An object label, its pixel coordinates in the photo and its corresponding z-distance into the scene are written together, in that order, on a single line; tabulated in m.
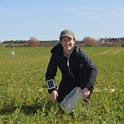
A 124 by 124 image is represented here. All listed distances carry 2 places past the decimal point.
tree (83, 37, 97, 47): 74.07
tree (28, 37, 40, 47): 79.58
